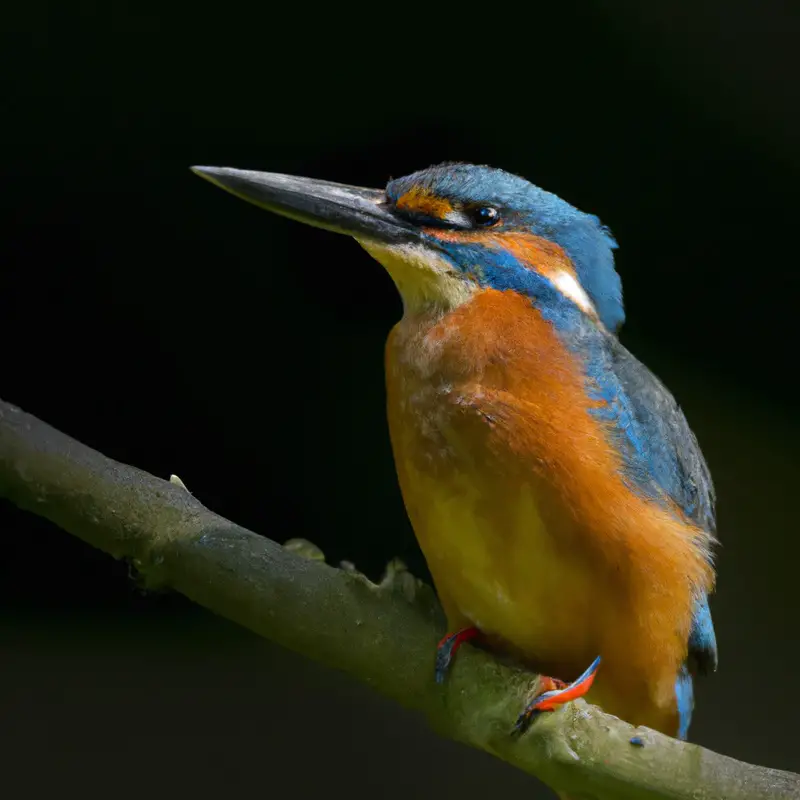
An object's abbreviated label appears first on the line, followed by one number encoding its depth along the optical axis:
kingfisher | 2.64
